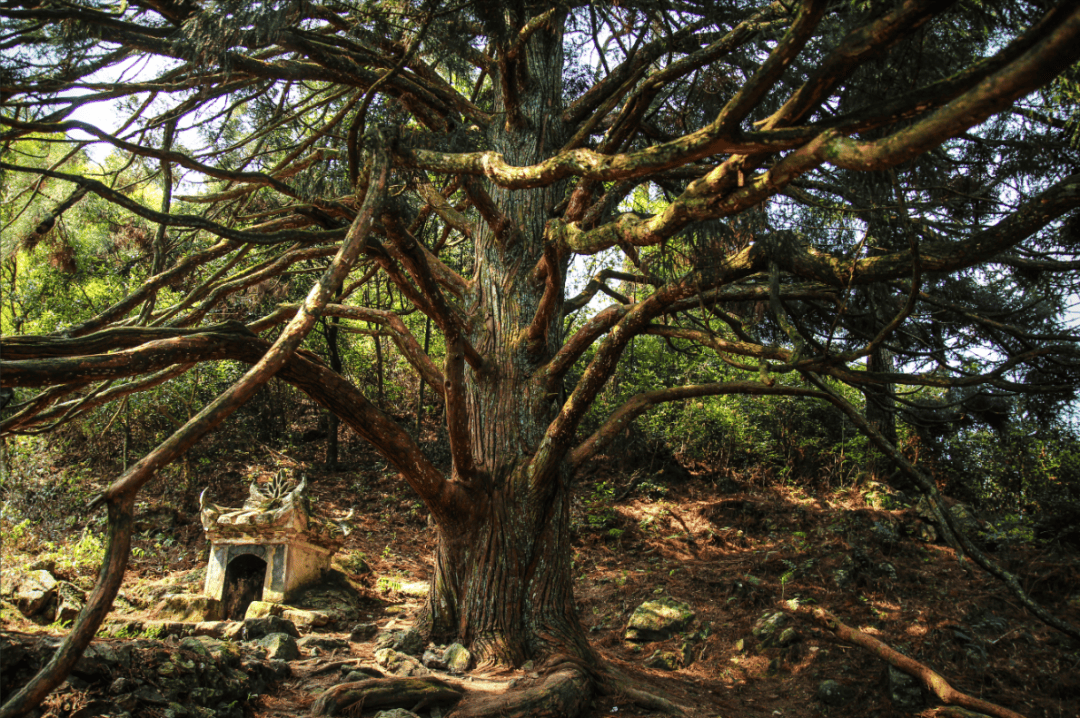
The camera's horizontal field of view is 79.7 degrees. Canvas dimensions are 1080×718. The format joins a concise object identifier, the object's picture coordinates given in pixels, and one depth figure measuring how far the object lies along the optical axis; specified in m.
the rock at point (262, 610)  7.17
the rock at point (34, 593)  6.65
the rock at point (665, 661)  6.60
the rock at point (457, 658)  4.83
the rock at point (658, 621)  7.21
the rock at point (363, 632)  6.49
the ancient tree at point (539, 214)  2.94
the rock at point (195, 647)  4.18
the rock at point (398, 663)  4.70
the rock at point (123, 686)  3.54
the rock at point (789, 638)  6.53
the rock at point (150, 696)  3.58
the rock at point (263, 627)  6.00
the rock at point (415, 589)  8.82
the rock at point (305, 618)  7.09
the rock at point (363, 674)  4.73
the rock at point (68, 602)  6.61
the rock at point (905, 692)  5.14
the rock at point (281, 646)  5.32
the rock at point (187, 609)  7.29
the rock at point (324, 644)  5.94
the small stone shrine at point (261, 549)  7.79
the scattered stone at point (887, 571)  7.55
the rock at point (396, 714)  3.95
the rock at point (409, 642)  5.14
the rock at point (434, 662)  4.86
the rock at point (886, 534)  8.24
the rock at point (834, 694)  5.50
